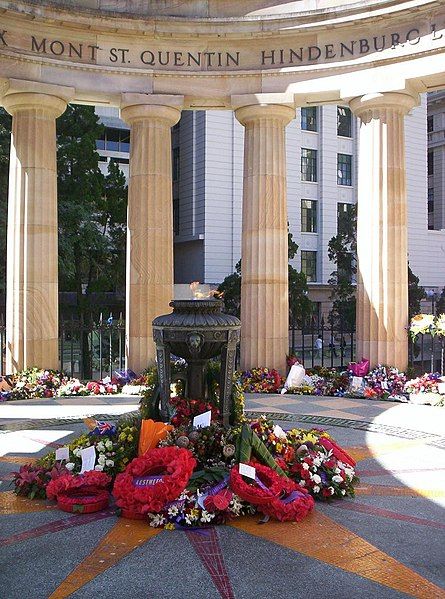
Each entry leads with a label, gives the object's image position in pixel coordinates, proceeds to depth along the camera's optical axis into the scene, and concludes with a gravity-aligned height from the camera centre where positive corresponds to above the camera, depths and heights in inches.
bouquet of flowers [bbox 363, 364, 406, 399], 658.8 -80.5
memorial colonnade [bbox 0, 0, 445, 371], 669.3 +206.4
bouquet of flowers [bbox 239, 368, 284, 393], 689.6 -82.3
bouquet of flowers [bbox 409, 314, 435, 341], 658.2 -21.7
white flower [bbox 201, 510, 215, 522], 284.4 -92.9
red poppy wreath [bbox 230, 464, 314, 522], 291.6 -87.2
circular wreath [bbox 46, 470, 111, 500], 312.7 -86.9
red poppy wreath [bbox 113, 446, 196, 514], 289.6 -80.6
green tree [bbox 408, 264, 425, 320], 1406.3 +15.9
